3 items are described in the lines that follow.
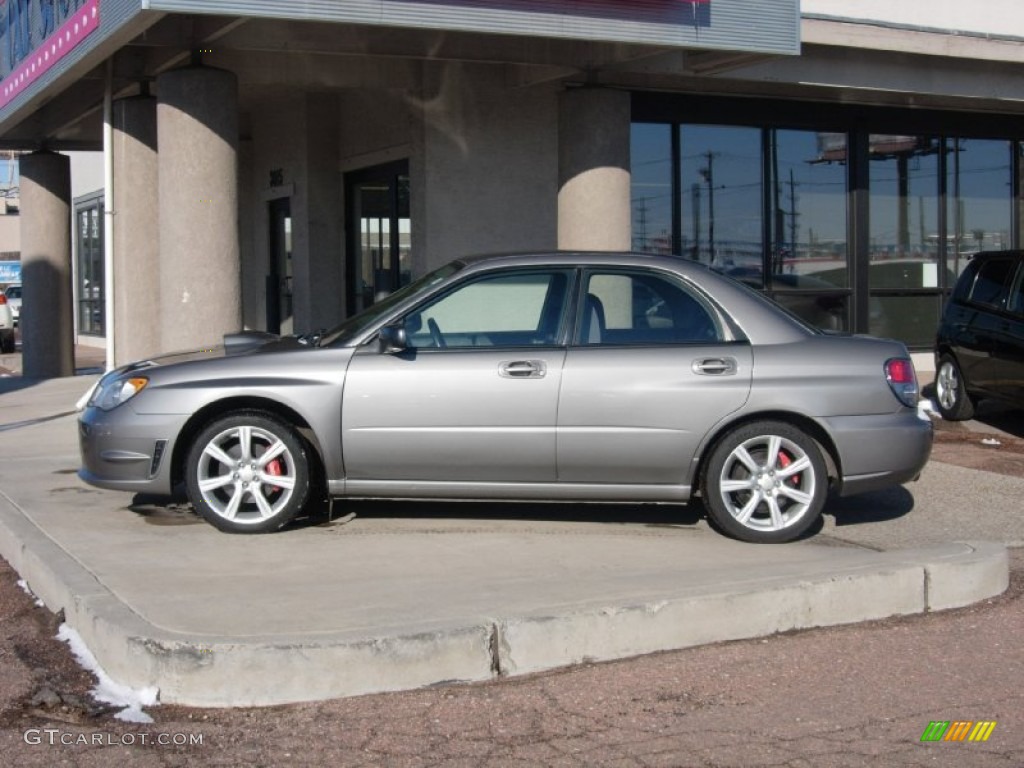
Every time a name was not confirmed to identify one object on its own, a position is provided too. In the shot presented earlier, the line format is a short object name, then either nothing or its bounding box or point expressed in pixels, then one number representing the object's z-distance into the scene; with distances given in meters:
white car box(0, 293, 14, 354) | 25.78
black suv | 11.81
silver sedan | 6.95
